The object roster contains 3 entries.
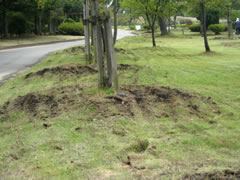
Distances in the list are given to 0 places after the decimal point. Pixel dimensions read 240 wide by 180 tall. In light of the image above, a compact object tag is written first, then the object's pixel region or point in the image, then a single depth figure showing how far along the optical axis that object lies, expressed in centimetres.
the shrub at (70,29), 4356
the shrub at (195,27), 4438
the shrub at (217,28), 3709
